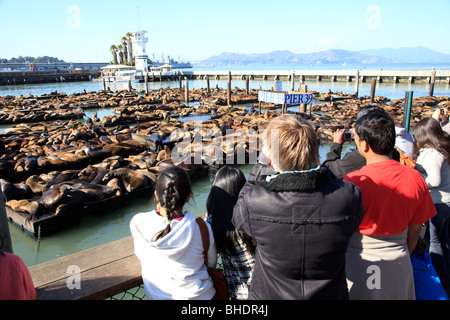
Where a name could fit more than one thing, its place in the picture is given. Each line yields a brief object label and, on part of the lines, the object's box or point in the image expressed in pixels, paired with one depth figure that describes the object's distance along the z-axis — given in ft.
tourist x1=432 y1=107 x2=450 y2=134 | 13.77
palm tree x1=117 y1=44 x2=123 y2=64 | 217.85
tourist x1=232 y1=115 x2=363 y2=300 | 4.46
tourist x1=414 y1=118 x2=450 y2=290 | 8.17
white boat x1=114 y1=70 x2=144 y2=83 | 152.58
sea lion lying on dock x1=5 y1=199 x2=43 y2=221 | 18.31
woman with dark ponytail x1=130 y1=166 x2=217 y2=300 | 5.63
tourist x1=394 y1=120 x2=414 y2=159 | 10.41
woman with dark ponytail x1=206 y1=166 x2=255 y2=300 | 6.24
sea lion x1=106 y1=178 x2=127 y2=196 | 21.74
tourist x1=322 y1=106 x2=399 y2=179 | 7.42
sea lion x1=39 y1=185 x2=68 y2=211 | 18.92
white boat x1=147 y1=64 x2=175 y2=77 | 166.81
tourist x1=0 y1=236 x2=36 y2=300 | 4.73
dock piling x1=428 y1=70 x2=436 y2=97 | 76.88
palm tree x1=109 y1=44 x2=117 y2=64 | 216.13
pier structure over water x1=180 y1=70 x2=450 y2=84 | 115.96
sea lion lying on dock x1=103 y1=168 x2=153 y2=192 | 22.58
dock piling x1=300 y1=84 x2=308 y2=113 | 51.26
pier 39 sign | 36.91
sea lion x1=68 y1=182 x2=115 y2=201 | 20.68
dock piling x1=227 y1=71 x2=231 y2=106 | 73.79
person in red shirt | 5.40
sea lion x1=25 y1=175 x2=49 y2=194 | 22.18
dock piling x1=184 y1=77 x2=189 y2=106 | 83.77
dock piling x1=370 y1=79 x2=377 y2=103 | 59.31
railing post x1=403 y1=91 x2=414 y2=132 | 24.81
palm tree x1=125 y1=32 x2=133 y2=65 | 207.00
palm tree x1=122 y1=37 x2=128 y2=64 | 214.48
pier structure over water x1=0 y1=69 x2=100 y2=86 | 157.79
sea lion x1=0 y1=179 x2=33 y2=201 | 20.88
